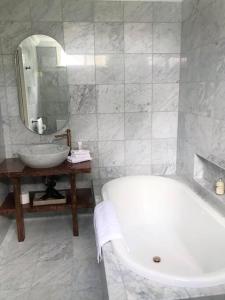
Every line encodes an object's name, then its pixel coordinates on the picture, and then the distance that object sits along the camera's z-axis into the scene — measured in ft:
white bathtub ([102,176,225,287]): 4.57
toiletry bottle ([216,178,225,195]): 6.68
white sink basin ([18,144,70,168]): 7.27
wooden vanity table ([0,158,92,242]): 7.45
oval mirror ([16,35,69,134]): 8.27
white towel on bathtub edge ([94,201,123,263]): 5.29
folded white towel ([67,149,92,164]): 8.09
